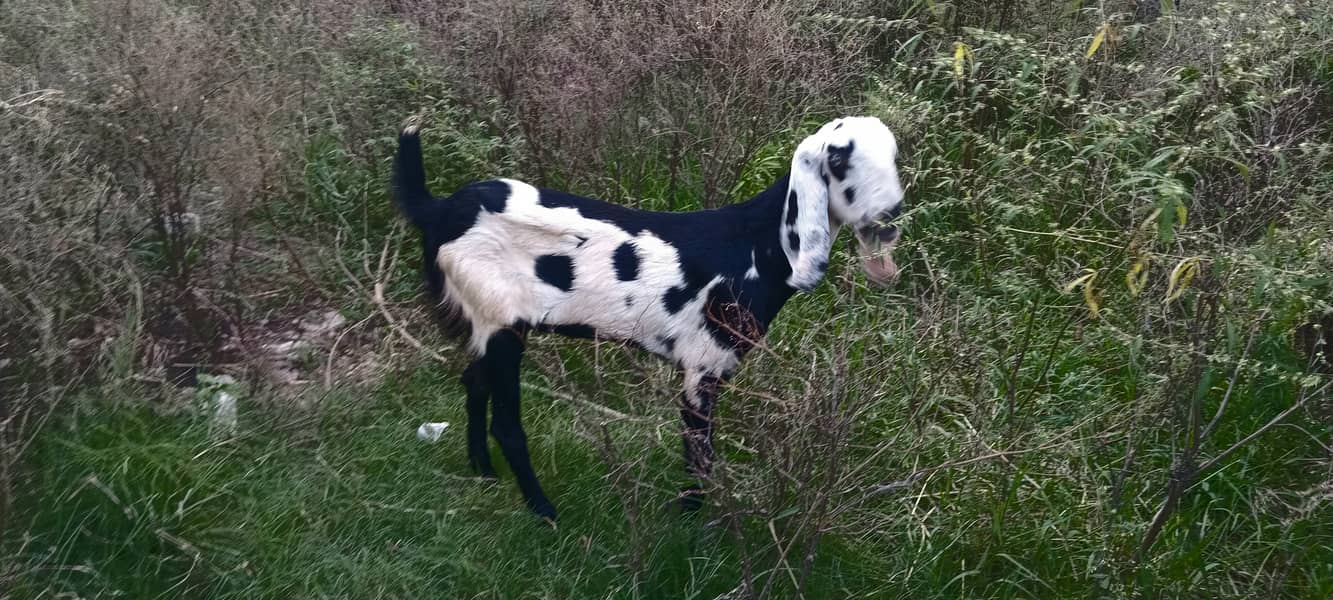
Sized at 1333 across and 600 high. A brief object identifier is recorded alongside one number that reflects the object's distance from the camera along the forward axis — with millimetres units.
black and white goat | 3322
